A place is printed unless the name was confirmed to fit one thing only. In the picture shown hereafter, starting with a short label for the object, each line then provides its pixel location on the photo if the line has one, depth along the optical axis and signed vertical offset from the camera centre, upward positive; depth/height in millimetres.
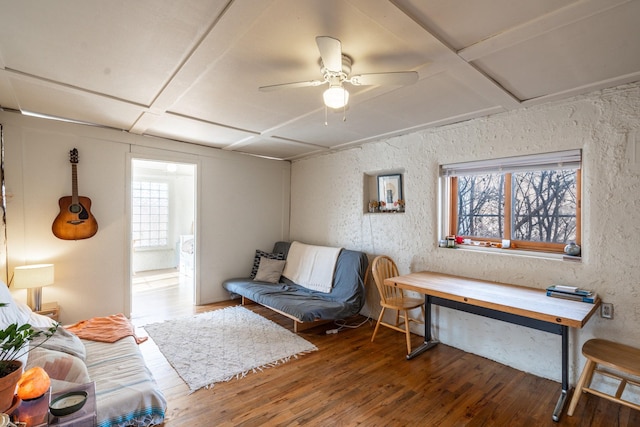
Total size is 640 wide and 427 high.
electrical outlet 2156 -715
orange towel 2430 -1018
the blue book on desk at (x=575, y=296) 2098 -606
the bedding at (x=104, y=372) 1646 -1033
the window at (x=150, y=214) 6453 +3
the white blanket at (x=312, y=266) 3905 -735
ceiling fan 1669 +808
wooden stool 1803 -923
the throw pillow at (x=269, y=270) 4410 -859
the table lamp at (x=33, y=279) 2754 -616
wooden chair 2953 -921
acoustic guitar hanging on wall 3215 -19
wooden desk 1918 -638
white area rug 2504 -1327
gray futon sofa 3215 -1026
